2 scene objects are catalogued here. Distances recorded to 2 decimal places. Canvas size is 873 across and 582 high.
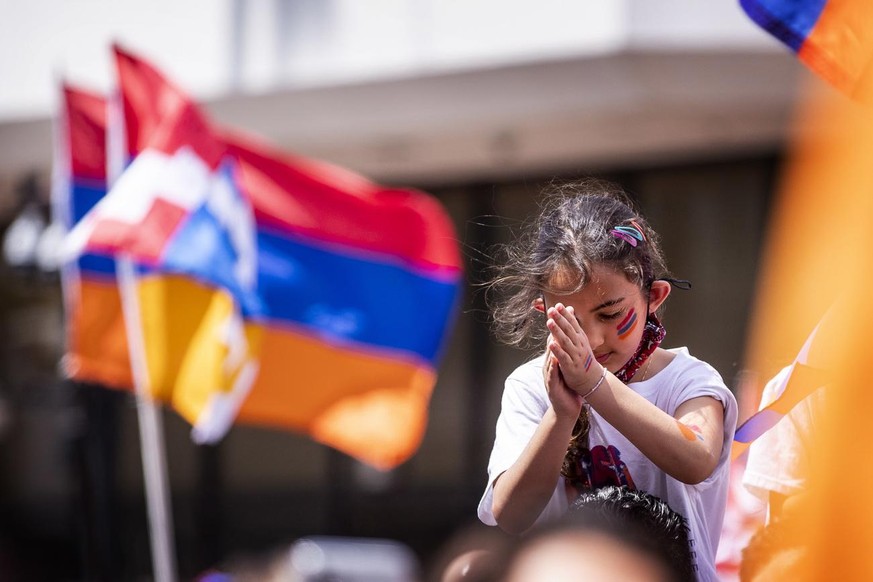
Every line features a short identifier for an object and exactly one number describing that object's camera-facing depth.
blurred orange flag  5.76
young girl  5.92
